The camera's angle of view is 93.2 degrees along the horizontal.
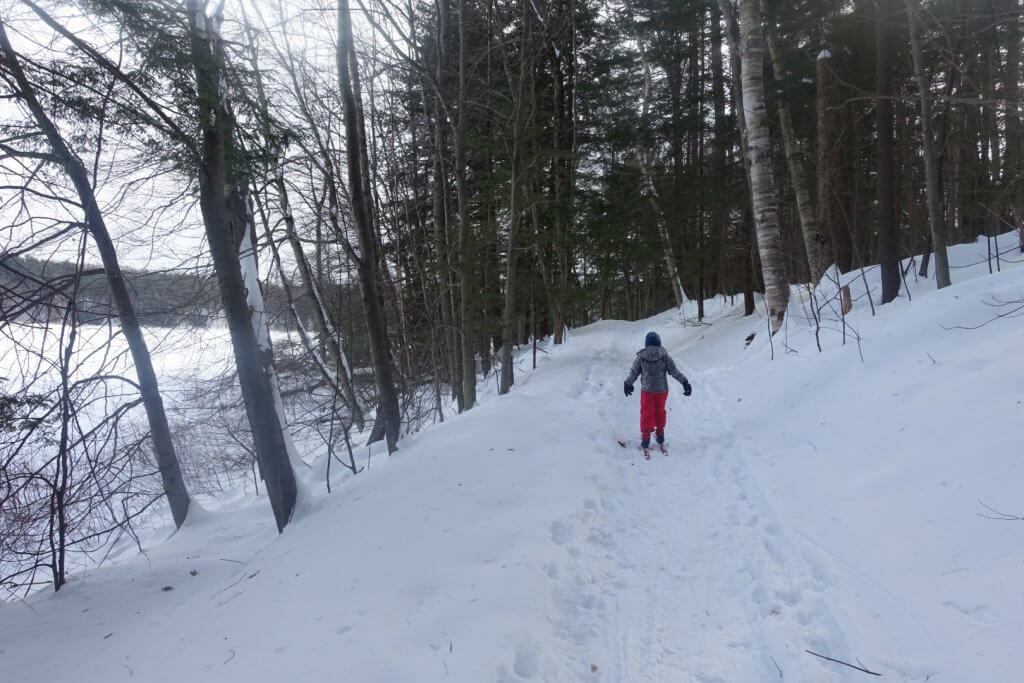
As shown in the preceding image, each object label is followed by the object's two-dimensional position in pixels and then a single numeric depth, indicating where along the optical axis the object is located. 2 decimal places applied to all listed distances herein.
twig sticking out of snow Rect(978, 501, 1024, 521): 2.84
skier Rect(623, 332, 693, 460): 6.42
